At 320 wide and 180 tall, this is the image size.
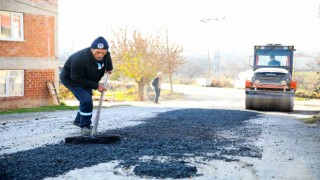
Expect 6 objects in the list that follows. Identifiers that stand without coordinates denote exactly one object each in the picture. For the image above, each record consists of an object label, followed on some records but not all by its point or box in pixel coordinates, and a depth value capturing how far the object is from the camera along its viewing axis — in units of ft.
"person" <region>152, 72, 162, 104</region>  78.89
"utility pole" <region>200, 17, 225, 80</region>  169.80
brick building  61.46
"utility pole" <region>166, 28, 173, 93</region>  117.91
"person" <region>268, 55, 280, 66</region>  56.90
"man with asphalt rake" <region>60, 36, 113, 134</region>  23.89
